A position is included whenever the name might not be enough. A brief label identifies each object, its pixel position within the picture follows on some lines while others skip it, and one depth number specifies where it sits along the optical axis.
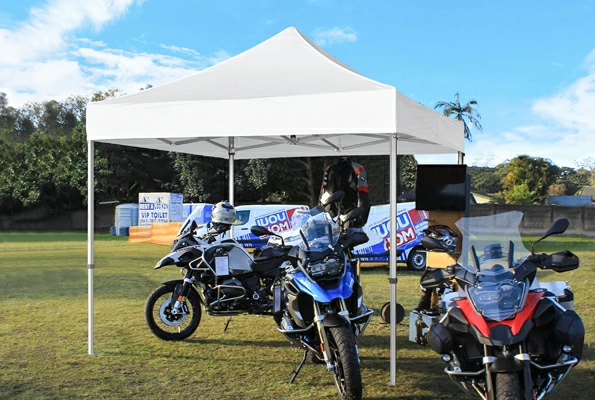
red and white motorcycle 2.83
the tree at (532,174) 33.53
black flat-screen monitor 5.64
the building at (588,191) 42.28
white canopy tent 4.13
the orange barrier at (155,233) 19.58
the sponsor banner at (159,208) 20.67
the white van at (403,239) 11.66
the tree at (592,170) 46.31
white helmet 5.56
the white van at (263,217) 14.12
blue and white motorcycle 3.63
